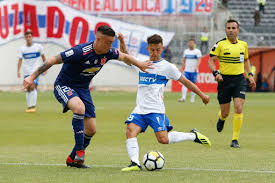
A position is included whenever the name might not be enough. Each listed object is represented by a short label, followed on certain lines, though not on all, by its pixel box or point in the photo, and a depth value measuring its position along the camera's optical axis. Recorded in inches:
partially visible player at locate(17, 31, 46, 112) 1574.4
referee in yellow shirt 932.0
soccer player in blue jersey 655.1
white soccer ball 649.2
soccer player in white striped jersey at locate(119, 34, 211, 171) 688.4
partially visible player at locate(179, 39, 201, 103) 1985.7
